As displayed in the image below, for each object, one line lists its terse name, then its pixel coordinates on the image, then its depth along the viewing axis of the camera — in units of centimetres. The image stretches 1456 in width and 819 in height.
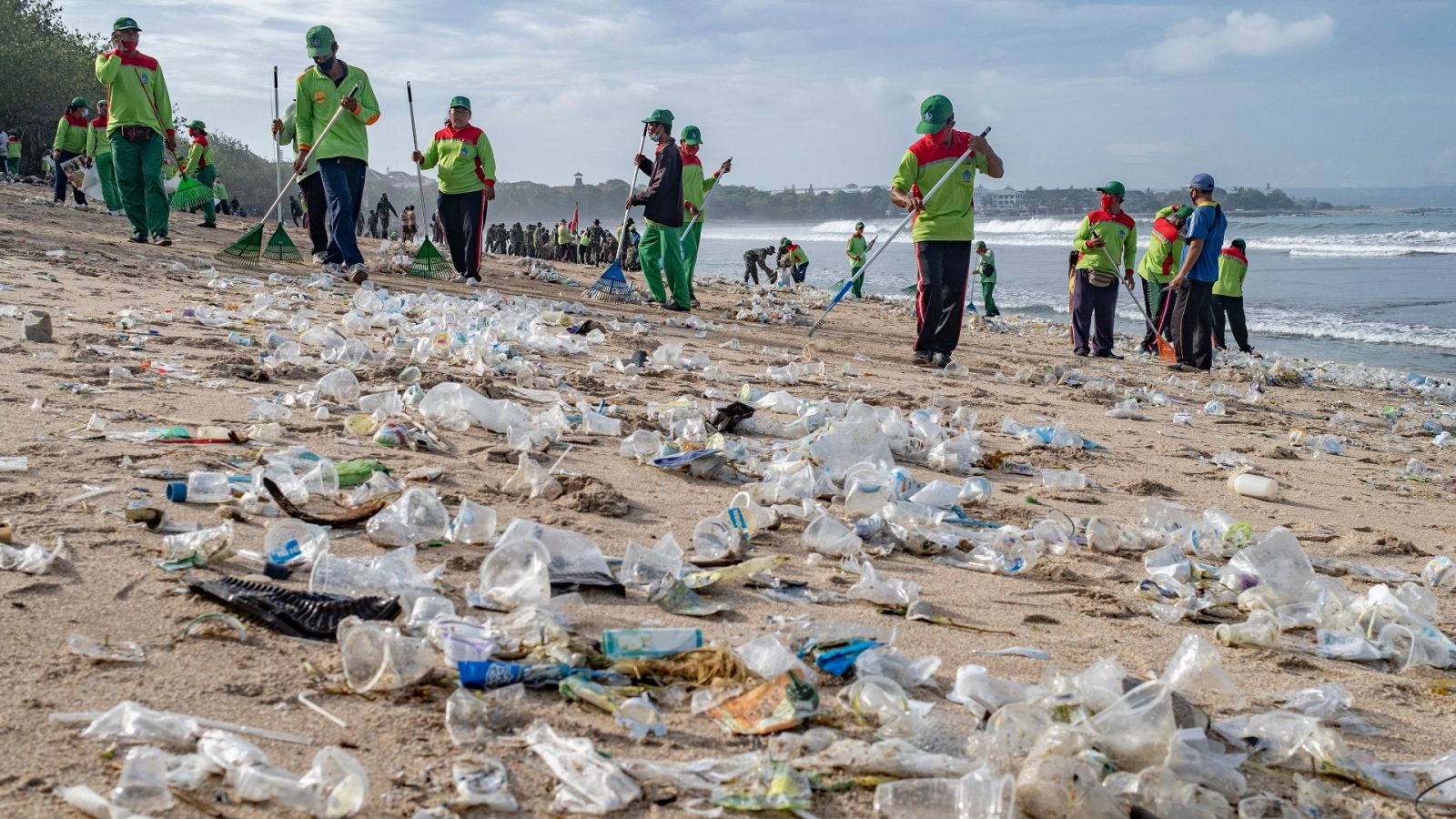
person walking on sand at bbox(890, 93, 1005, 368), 704
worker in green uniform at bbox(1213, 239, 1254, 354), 1174
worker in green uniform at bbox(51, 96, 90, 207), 1558
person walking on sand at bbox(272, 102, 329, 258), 902
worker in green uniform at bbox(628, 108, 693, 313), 933
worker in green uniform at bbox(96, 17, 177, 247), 857
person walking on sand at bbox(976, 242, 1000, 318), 1780
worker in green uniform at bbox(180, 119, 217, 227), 1725
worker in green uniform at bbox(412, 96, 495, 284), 936
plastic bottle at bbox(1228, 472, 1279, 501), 419
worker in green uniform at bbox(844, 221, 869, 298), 1959
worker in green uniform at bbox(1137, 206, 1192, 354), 1045
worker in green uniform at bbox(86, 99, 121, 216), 1370
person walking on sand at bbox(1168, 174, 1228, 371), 933
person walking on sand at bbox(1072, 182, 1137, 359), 1009
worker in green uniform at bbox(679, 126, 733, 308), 1153
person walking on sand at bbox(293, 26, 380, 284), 809
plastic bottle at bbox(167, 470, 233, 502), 262
